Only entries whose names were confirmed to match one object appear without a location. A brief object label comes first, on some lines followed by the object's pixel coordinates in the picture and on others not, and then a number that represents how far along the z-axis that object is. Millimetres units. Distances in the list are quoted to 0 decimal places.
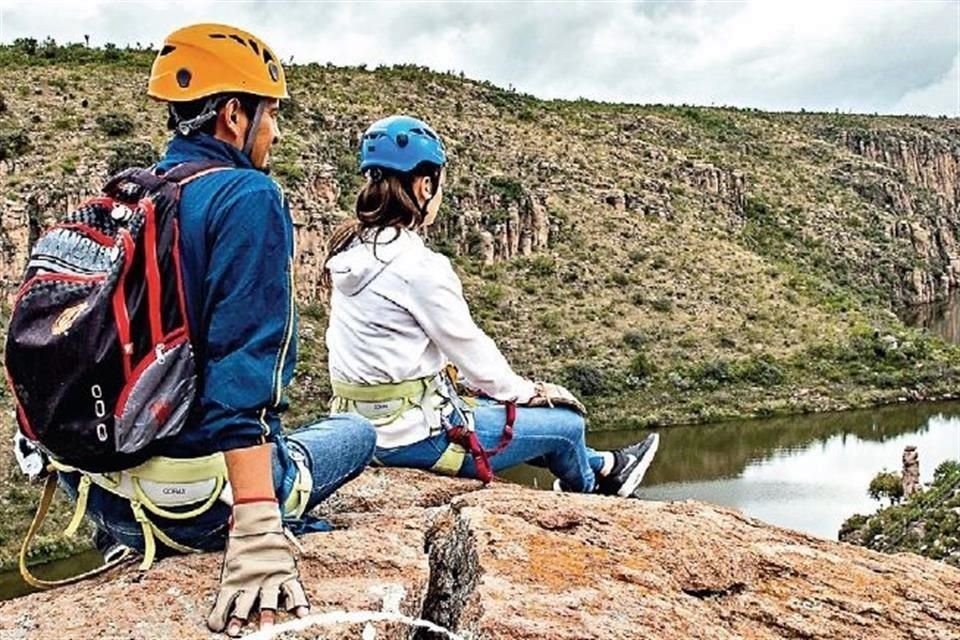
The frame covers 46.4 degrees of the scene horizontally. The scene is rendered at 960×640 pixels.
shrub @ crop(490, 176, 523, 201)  57375
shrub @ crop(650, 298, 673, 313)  56781
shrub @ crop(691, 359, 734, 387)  50906
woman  4277
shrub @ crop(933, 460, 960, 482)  35678
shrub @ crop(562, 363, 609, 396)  47500
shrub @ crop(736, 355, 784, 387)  52125
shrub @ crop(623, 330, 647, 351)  52688
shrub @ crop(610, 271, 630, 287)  57344
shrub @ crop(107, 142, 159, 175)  39438
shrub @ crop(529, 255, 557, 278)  55938
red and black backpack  2627
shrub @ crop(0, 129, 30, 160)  38688
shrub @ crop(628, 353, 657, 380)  50094
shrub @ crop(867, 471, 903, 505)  35375
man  2686
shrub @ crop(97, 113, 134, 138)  42469
